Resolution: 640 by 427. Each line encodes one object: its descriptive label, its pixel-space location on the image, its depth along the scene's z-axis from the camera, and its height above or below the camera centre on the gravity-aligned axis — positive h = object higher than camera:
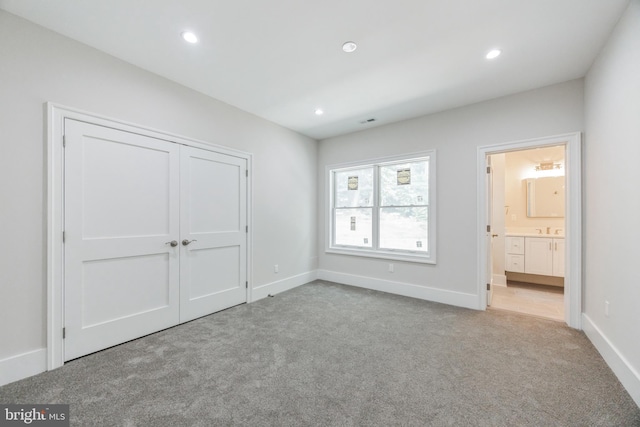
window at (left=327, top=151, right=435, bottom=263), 4.02 +0.09
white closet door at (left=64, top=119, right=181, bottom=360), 2.30 -0.23
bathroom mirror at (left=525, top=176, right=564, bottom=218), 4.83 +0.32
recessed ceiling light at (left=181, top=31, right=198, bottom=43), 2.19 +1.52
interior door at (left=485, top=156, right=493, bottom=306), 3.50 -0.37
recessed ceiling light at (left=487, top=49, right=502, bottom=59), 2.40 +1.51
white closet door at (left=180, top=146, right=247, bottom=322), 3.11 -0.24
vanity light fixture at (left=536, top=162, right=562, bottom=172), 4.98 +0.93
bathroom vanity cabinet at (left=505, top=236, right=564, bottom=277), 4.39 -0.73
